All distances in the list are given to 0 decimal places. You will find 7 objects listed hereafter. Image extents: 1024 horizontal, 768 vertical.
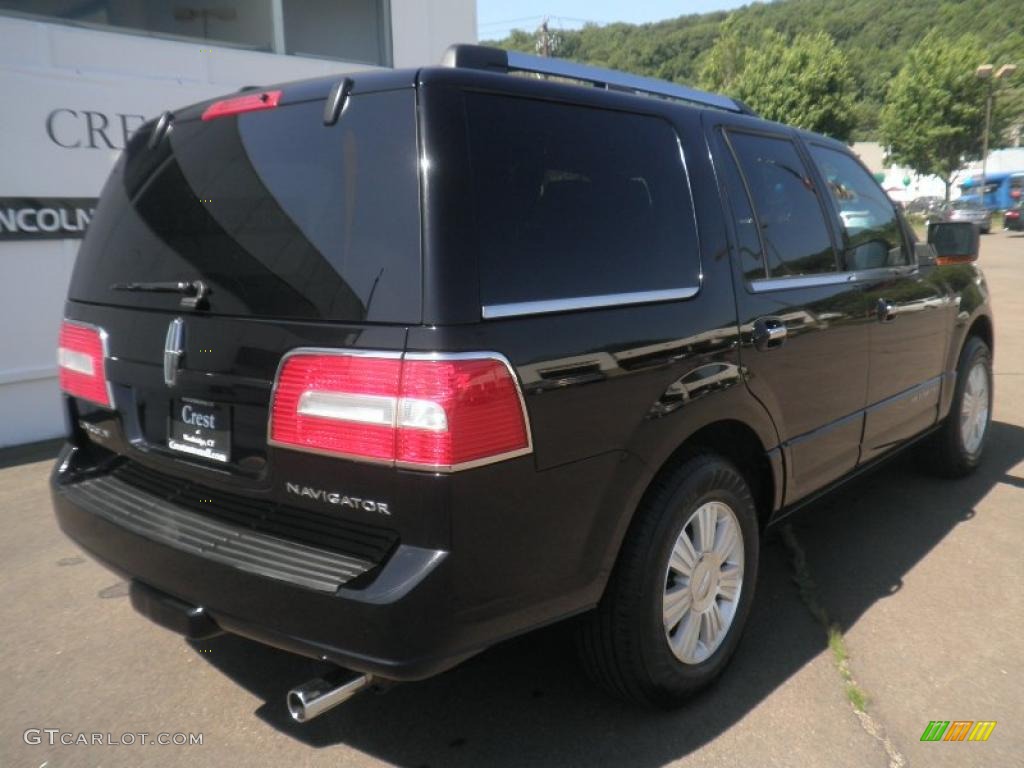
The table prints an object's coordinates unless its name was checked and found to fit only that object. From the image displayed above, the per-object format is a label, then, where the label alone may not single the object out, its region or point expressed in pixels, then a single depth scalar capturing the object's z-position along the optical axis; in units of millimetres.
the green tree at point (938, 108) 45188
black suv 1989
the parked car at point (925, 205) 45178
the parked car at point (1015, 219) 30688
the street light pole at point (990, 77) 34781
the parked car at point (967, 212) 32469
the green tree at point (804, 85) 48188
